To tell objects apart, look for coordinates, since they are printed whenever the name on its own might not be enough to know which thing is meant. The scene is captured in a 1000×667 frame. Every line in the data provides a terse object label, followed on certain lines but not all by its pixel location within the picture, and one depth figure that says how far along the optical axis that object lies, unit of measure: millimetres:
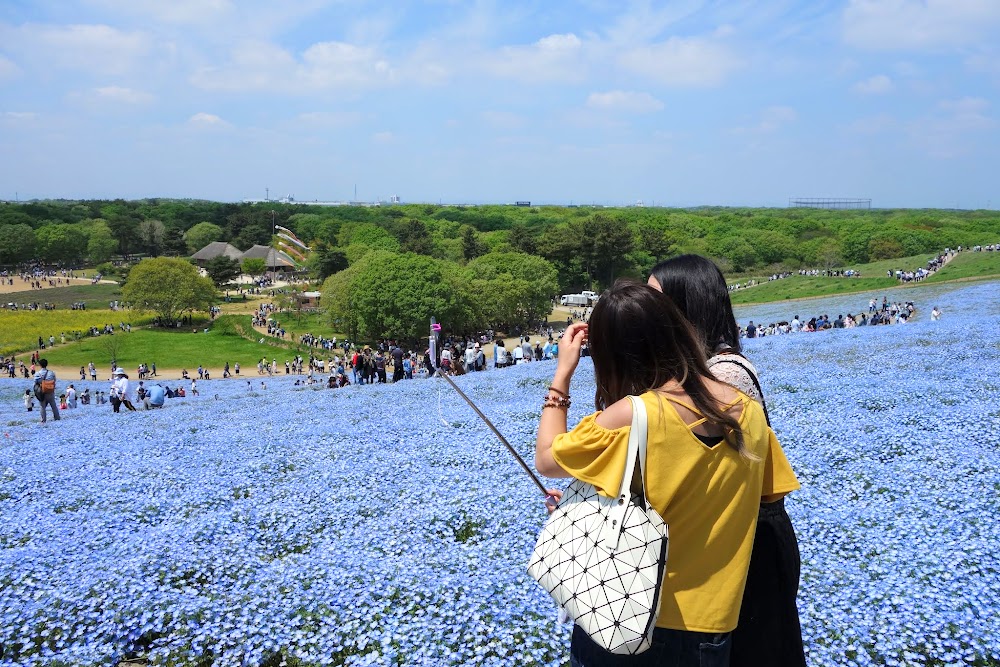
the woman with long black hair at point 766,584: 2584
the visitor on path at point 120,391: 17688
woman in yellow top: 2201
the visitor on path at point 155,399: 18656
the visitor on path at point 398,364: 21656
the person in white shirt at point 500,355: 24281
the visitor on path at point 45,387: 15641
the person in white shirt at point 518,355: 27116
